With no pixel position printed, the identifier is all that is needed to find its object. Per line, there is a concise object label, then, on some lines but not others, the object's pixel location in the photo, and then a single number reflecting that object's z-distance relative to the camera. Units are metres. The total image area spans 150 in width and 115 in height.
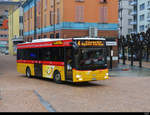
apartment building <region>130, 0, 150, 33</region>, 77.62
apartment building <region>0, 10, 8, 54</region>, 124.43
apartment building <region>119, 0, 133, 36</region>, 92.44
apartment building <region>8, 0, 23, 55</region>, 68.50
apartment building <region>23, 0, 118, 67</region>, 33.72
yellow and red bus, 16.53
